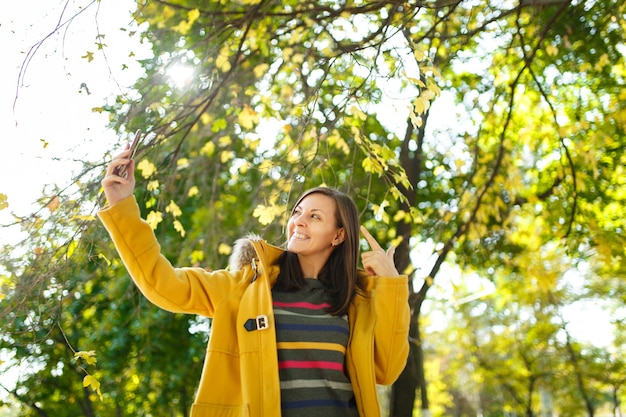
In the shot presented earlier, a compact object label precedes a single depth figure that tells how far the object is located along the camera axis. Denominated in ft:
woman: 6.65
